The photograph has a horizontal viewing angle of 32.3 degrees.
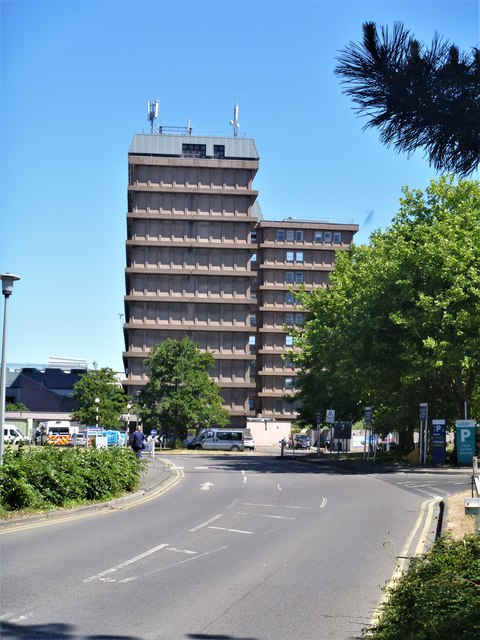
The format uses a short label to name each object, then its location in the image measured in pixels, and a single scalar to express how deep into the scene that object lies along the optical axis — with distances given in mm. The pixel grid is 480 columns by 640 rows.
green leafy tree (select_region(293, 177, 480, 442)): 36531
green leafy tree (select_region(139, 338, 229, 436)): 76625
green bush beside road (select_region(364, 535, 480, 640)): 6031
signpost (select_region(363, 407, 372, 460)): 45284
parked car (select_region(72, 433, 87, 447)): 63484
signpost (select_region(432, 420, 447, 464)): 39850
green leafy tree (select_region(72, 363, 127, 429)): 80250
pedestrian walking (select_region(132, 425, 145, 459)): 29016
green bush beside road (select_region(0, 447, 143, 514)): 16641
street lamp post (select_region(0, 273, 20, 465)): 18345
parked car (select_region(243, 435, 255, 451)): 80875
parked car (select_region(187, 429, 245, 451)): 73375
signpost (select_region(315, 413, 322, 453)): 57062
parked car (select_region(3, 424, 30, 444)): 69388
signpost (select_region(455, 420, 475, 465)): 38281
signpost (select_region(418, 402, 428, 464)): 40594
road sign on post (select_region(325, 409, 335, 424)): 50531
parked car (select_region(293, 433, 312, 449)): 84875
